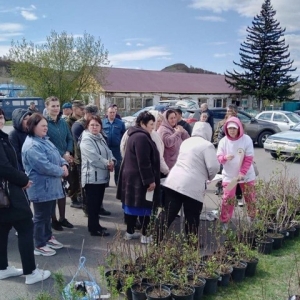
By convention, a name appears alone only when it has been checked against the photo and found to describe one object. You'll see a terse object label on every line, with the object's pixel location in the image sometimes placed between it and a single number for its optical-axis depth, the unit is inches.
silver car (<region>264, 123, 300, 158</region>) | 431.8
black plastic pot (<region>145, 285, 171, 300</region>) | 114.3
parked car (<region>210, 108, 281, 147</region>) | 571.8
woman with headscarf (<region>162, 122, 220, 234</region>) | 153.3
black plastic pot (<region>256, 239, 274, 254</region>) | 163.0
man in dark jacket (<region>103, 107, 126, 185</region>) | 244.5
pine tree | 1542.8
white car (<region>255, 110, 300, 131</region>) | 609.9
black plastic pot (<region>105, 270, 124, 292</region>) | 115.3
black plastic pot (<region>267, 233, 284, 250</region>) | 168.9
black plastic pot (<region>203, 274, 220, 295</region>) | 128.4
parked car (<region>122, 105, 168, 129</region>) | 647.8
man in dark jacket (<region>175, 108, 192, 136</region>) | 218.8
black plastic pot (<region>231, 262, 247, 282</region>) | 138.6
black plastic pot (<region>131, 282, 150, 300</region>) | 118.0
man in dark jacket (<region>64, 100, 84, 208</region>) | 237.3
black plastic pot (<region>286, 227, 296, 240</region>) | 180.9
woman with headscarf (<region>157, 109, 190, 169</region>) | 205.0
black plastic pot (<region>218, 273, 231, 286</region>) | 134.0
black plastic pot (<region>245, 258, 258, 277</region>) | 142.9
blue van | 1080.8
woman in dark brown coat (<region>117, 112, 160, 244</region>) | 162.4
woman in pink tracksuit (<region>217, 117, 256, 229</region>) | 183.0
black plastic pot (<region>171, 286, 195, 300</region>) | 116.0
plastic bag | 100.1
